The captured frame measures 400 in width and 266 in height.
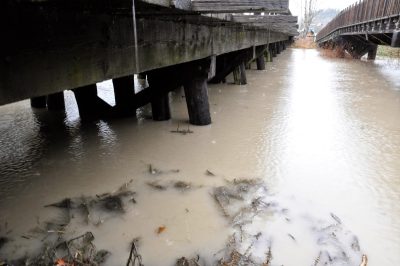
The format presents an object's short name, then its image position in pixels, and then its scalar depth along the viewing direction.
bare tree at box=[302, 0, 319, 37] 50.09
